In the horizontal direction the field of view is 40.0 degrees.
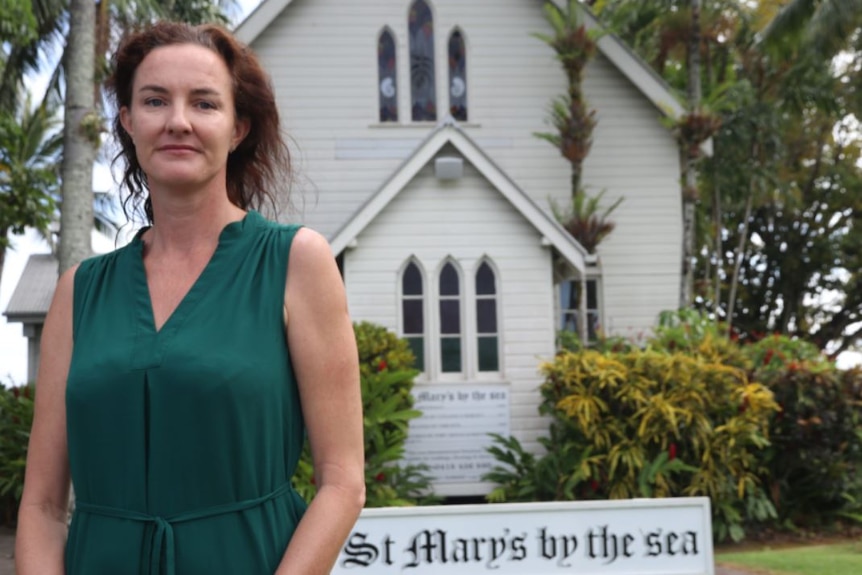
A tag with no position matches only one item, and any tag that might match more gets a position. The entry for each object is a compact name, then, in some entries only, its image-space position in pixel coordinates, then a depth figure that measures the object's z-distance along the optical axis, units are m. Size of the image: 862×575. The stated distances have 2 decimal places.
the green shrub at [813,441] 14.66
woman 2.06
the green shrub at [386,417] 14.08
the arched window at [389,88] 18.91
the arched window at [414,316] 15.98
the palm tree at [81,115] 12.84
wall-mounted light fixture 15.78
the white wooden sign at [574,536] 8.77
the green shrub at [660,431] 14.07
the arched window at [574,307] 19.33
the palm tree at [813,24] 23.78
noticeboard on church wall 15.73
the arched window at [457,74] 19.00
